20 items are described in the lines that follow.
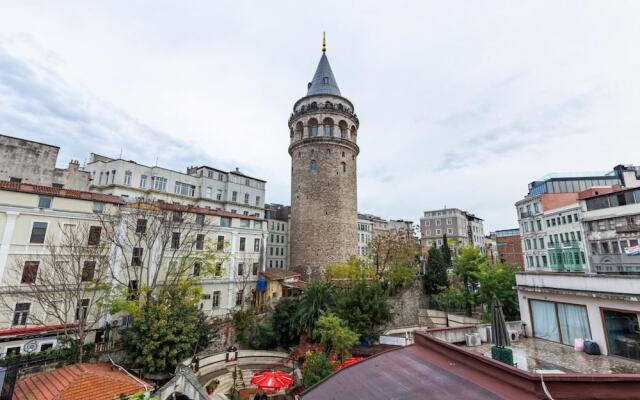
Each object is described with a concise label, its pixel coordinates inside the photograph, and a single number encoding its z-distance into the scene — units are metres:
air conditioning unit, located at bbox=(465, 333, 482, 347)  9.66
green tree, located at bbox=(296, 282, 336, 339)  20.19
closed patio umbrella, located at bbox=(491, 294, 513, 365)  6.46
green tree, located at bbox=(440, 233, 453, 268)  39.91
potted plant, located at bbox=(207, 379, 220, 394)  14.35
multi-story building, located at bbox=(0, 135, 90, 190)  23.17
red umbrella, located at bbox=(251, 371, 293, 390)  11.57
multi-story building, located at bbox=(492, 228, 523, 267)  57.94
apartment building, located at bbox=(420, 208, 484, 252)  65.56
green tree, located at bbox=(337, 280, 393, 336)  19.20
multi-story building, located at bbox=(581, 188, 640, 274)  25.28
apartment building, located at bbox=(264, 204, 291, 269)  42.06
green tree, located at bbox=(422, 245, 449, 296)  31.02
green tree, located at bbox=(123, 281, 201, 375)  14.09
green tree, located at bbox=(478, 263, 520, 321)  20.70
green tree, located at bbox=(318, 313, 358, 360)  16.52
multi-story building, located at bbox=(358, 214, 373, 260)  53.41
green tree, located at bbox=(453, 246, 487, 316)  26.98
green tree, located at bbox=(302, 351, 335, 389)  12.53
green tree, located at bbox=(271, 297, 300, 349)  20.92
